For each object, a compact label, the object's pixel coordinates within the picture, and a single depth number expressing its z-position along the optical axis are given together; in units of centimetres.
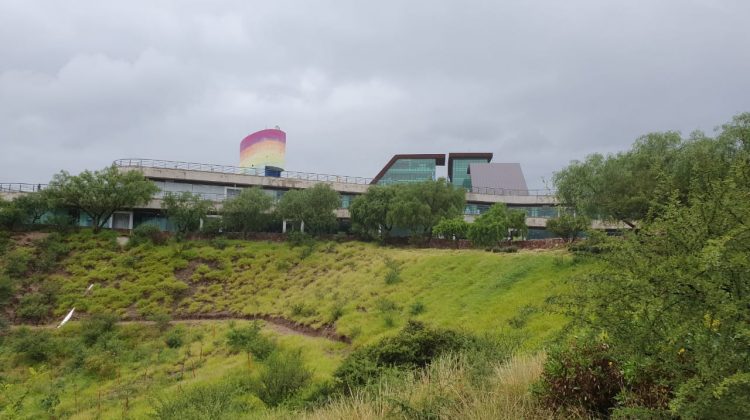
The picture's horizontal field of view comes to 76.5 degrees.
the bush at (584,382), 554
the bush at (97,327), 2917
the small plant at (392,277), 3014
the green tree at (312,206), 5100
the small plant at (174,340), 2758
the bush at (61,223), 4725
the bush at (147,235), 4656
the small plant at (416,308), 2306
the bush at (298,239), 4816
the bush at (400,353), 1005
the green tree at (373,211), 4969
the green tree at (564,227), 3224
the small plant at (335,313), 2576
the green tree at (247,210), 5056
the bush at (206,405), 870
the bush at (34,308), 3344
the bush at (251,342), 2008
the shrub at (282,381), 1252
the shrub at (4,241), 4147
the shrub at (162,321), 3098
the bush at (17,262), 3828
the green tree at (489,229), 3900
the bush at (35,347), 2661
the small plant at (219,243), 4747
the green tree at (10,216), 4494
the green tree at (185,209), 5000
